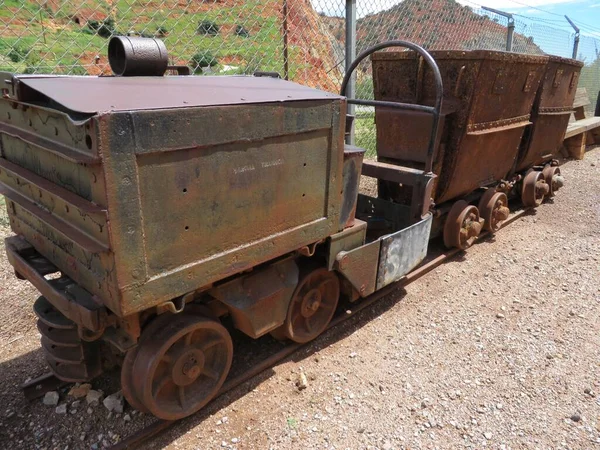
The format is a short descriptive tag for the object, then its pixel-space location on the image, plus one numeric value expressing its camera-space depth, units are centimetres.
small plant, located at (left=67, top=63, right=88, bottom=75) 484
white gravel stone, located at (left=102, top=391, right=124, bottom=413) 287
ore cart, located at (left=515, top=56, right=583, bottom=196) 592
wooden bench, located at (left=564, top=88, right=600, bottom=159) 901
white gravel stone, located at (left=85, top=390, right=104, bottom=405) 296
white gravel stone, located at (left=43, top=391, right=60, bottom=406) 295
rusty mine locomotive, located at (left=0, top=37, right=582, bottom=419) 209
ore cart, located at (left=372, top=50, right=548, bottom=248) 448
